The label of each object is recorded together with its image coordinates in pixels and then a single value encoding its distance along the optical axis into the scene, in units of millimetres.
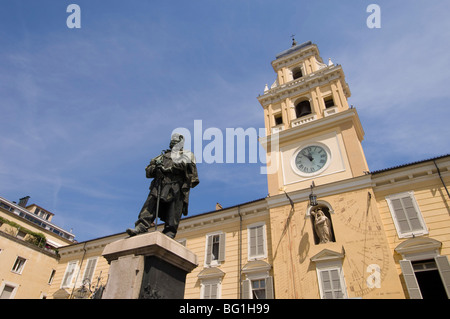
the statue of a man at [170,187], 6034
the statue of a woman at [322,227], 15180
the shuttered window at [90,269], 22872
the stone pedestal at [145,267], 4594
